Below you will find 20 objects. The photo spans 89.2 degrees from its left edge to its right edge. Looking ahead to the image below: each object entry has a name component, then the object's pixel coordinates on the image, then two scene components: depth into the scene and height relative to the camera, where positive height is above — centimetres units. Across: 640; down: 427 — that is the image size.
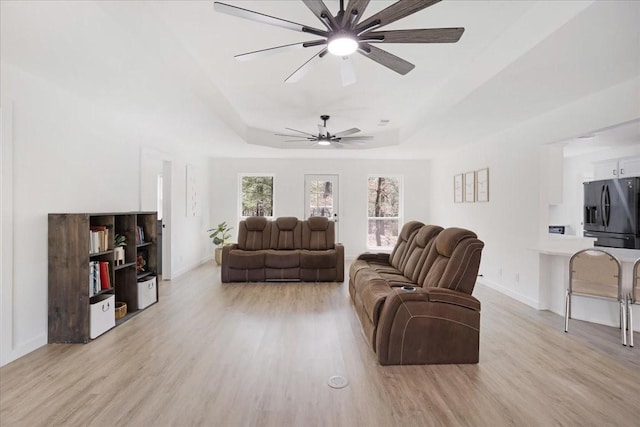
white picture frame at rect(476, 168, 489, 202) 529 +48
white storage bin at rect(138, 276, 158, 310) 397 -103
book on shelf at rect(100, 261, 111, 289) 336 -68
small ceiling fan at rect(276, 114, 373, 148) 504 +118
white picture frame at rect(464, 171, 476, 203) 574 +48
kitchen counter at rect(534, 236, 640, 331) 340 -78
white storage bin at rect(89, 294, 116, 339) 306 -104
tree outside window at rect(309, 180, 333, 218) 799 +32
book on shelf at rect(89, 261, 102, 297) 315 -68
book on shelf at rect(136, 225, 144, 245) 408 -32
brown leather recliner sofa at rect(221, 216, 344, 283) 534 -83
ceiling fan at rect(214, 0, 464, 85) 183 +114
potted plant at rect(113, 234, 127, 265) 372 -44
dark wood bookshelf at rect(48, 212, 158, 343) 302 -64
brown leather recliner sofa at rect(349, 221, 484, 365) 261 -83
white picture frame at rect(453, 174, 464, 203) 625 +48
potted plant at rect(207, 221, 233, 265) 691 -58
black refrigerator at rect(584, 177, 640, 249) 462 +4
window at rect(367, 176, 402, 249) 806 +6
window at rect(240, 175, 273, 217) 799 +43
